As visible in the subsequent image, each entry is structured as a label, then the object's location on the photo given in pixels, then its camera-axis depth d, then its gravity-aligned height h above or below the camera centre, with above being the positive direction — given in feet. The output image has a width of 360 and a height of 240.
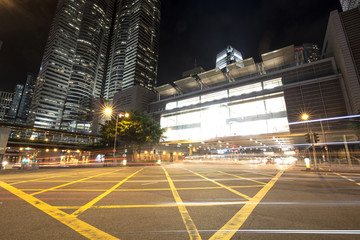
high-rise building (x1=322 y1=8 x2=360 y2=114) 85.92 +61.56
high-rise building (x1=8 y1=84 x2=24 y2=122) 576.61 +193.22
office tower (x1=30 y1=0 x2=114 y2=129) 416.46 +249.39
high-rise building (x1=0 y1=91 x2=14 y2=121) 566.93 +188.83
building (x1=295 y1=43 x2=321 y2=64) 610.32 +392.09
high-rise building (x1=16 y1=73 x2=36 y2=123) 568.32 +198.58
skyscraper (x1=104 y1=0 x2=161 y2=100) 439.63 +298.96
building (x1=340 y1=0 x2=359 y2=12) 333.33 +348.41
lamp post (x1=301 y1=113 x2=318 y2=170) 54.14 +6.20
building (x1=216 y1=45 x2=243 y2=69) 622.13 +376.24
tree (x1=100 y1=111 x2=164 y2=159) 105.81 +17.38
